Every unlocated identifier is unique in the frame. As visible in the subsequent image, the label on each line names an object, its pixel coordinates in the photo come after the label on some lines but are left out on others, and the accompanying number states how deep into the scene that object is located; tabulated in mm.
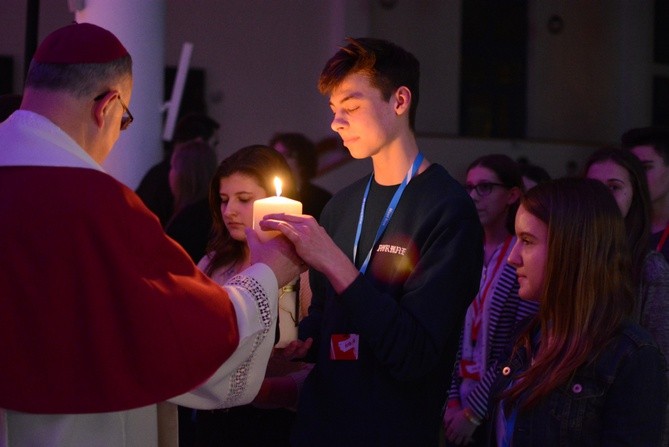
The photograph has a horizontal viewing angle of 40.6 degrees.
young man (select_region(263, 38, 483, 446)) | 2275
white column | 4941
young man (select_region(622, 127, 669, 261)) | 3678
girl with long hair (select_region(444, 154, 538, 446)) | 3473
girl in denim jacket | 2174
